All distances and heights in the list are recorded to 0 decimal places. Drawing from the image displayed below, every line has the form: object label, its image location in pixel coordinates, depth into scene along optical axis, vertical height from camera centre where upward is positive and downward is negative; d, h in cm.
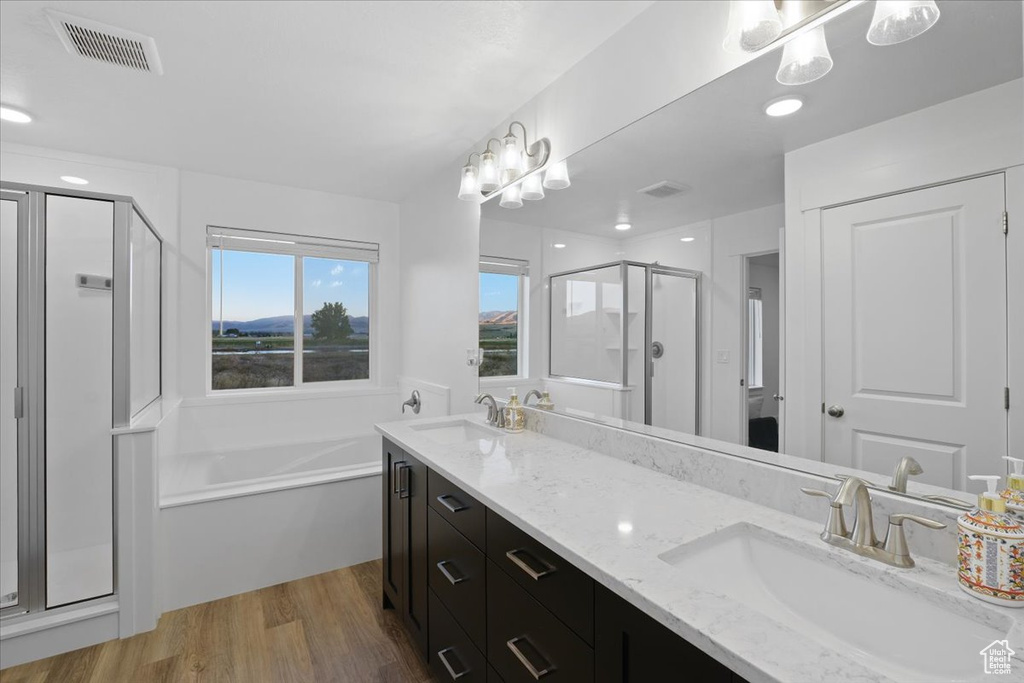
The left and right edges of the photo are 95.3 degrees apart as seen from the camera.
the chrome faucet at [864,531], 86 -37
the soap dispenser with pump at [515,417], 215 -33
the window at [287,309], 341 +28
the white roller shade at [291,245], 330 +76
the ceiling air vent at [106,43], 165 +113
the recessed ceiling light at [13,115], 229 +115
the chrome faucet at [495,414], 221 -34
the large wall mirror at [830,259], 88 +22
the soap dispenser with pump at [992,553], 71 -33
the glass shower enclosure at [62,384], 199 -18
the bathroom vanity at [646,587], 70 -45
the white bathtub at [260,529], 228 -97
